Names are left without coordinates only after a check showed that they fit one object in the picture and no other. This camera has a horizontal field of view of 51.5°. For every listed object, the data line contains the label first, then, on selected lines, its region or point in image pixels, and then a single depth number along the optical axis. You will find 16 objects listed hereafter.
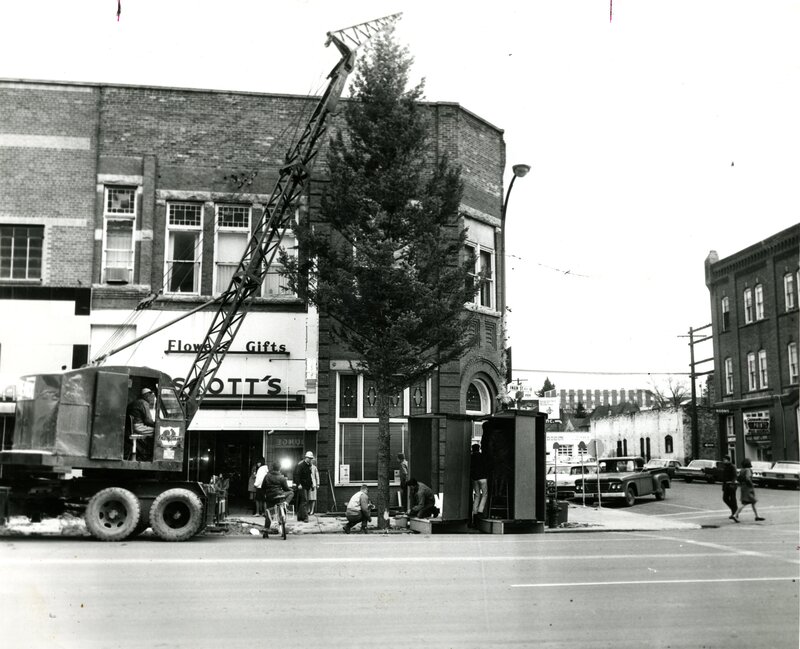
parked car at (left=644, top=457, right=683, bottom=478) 31.19
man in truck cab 15.66
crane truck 14.76
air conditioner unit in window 22.23
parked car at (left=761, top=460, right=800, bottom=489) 20.30
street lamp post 24.09
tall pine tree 18.84
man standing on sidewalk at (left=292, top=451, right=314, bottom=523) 19.81
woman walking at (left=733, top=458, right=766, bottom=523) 20.00
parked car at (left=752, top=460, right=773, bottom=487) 22.02
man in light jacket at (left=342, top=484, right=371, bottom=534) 17.91
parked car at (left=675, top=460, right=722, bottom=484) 33.30
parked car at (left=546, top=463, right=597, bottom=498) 28.77
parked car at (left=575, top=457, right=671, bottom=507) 27.44
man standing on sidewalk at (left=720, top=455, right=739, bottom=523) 20.98
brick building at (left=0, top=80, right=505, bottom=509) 21.83
